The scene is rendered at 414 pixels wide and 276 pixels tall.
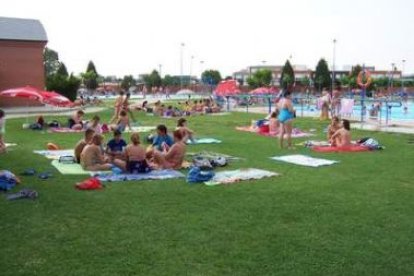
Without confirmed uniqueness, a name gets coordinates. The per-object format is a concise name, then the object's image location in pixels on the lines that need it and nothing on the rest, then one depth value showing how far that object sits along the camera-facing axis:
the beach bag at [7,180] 9.81
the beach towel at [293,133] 19.83
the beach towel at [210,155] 13.55
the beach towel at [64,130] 21.30
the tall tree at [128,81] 96.19
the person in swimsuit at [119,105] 24.87
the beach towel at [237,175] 10.58
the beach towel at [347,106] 26.64
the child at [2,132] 15.01
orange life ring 28.22
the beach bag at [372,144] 15.58
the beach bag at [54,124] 22.45
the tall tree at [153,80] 96.25
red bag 9.94
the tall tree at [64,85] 41.34
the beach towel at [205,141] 17.52
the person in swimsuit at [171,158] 12.19
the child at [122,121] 21.02
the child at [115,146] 12.55
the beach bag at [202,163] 11.94
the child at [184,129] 15.45
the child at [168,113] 29.86
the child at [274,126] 20.08
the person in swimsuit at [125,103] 24.71
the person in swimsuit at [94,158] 11.96
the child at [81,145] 12.65
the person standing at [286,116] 16.17
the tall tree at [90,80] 76.56
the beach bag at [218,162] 12.65
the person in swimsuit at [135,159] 11.57
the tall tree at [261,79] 79.75
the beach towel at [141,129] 22.06
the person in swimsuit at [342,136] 15.52
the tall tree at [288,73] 74.58
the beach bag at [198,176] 10.62
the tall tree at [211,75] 97.31
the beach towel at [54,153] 14.20
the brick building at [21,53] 38.84
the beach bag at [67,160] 13.07
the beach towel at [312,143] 16.62
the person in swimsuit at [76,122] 21.81
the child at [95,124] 16.19
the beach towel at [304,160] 12.91
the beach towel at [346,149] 15.25
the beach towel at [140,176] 10.95
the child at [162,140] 13.44
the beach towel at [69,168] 11.73
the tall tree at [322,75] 76.41
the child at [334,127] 17.12
